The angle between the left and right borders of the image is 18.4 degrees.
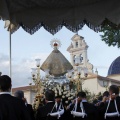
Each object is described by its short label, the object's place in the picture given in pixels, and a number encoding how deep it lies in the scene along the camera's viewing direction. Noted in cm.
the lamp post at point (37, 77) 1143
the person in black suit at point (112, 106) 766
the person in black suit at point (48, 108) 813
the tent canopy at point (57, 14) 789
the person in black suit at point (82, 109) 833
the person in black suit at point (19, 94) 745
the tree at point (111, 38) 1351
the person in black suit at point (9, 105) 474
